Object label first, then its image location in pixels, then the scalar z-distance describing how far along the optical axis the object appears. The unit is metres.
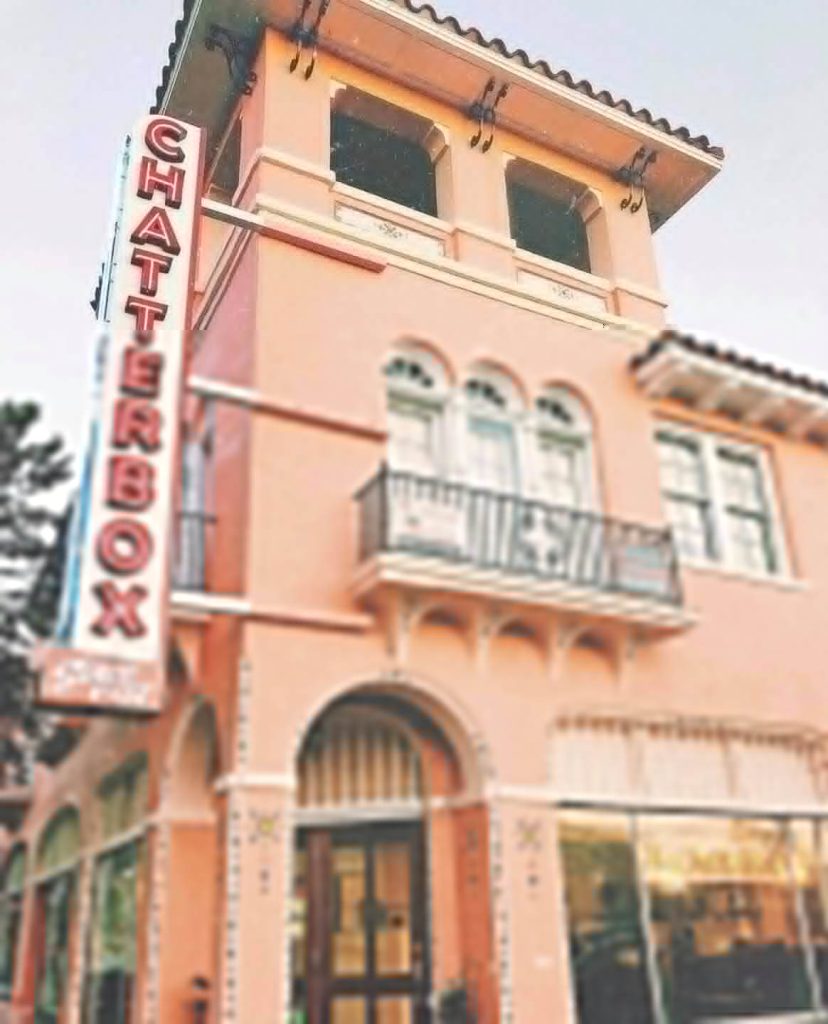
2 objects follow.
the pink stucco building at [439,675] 7.60
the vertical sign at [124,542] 5.65
